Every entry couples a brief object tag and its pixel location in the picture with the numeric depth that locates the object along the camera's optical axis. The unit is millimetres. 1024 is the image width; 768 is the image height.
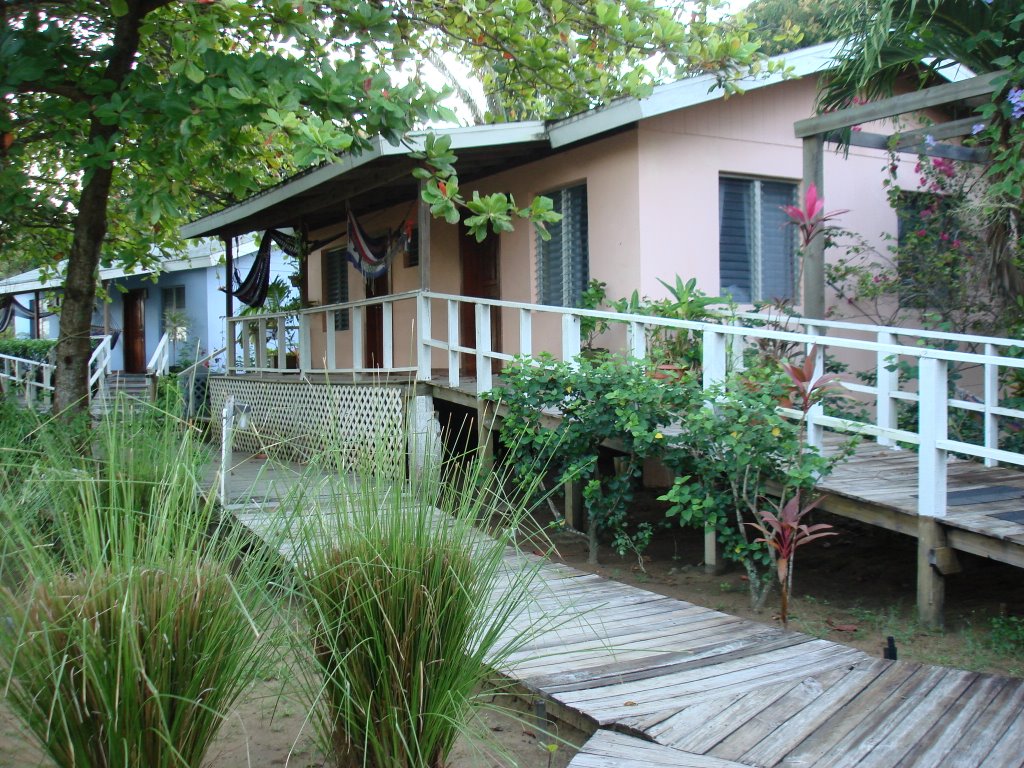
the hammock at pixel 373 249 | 10125
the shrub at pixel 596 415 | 6031
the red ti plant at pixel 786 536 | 4883
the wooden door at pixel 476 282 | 11398
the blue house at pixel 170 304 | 22328
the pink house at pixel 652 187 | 9000
